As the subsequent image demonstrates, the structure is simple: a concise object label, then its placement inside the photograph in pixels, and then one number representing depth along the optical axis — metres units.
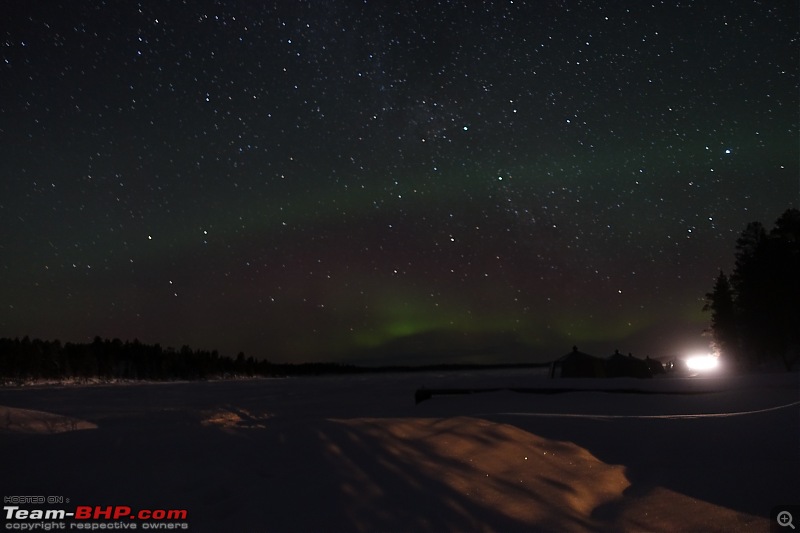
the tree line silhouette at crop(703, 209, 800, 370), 37.00
